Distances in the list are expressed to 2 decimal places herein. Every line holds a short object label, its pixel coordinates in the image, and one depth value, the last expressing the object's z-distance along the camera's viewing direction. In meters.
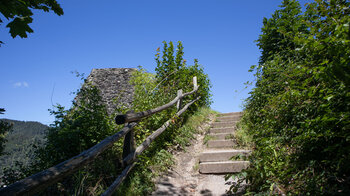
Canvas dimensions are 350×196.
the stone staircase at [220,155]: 3.12
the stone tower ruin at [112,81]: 11.89
